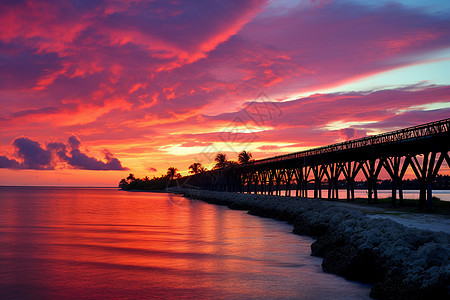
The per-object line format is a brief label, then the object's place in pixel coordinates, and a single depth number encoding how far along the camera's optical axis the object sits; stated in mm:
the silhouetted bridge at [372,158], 27734
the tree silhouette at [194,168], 170850
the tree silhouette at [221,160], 132125
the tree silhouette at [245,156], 121000
